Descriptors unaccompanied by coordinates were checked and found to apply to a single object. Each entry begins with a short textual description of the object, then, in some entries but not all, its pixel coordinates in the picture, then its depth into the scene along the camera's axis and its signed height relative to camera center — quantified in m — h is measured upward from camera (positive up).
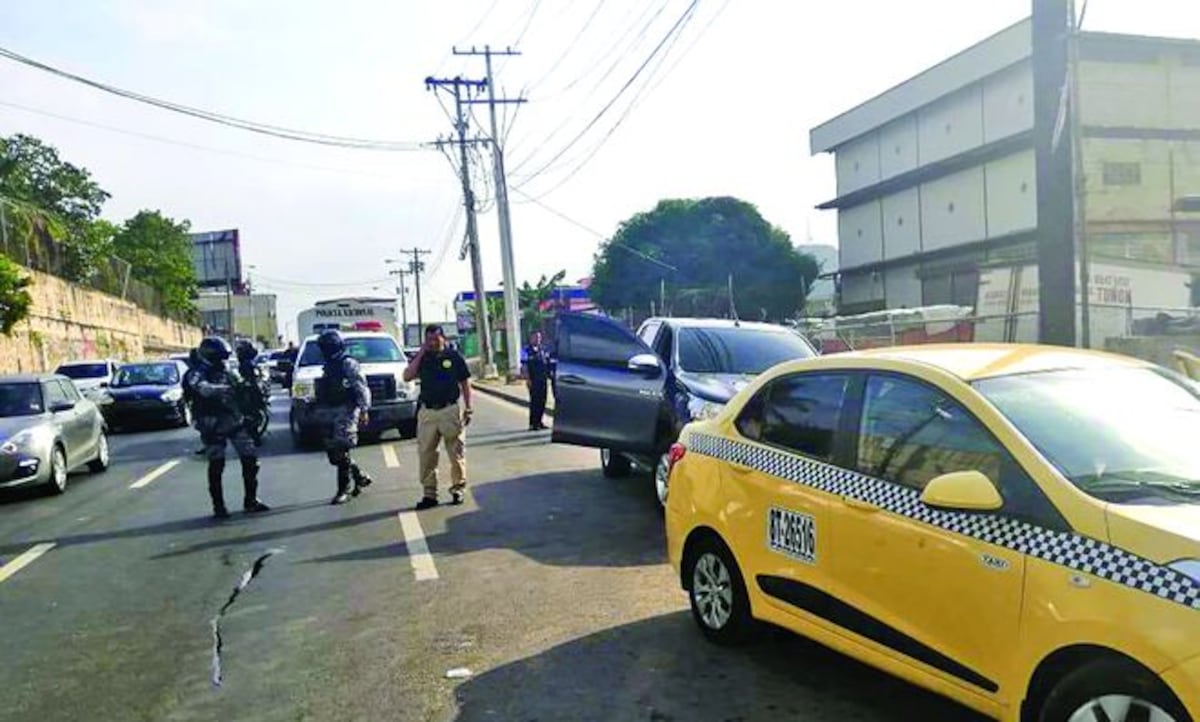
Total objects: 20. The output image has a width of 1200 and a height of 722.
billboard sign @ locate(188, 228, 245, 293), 95.88 +7.72
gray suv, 8.88 -0.63
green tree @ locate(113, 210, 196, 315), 64.07 +5.58
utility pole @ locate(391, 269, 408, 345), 100.69 +4.01
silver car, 10.73 -1.03
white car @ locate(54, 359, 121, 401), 23.86 -0.70
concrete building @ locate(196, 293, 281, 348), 107.19 +2.13
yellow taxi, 2.95 -0.86
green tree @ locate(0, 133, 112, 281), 47.34 +8.04
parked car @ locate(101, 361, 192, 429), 20.00 -1.25
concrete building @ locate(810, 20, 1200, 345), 42.25 +5.85
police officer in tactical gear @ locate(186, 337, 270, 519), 9.23 -0.71
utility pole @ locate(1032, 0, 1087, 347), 7.74 +0.93
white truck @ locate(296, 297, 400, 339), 26.14 +0.31
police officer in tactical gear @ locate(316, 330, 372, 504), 9.99 -0.71
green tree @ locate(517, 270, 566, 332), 68.81 +1.54
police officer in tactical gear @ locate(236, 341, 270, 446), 9.48 -0.62
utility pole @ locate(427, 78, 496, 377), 37.94 +3.67
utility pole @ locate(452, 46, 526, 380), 34.56 +2.75
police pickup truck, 15.43 -1.19
